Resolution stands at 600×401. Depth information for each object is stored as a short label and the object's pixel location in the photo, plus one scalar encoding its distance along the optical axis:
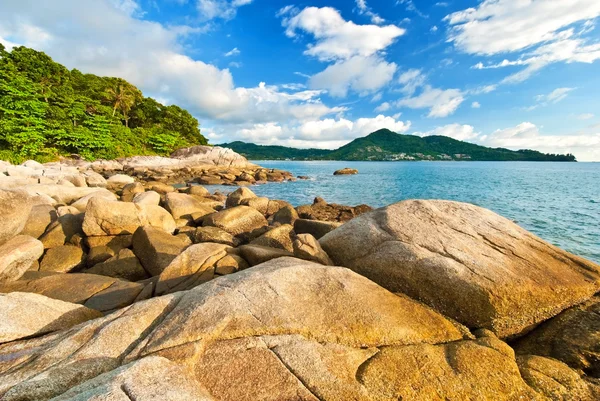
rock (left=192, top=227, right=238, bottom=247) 11.23
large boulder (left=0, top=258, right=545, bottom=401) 3.43
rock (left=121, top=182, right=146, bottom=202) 19.14
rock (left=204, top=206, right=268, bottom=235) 12.66
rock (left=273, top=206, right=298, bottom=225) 15.75
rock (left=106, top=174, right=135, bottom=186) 29.85
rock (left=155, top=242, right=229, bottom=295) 6.73
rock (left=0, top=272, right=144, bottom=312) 7.00
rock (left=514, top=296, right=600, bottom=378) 4.57
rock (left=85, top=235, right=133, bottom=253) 10.70
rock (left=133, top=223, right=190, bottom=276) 9.34
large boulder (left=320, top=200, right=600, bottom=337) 5.33
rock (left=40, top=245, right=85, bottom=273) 9.59
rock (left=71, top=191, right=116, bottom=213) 13.43
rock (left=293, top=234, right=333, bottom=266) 6.94
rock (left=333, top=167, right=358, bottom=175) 82.75
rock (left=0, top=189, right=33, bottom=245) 8.20
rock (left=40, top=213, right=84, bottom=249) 10.66
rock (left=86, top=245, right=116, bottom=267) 10.23
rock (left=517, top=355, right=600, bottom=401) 3.67
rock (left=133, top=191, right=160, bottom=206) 13.59
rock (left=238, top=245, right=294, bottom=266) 7.48
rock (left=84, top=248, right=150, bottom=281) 9.45
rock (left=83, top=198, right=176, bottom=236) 10.67
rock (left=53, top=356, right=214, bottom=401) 2.80
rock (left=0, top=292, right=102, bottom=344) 4.62
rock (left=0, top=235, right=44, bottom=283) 7.64
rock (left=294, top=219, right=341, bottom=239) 11.91
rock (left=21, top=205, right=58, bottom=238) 10.91
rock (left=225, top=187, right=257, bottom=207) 19.09
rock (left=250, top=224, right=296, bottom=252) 9.61
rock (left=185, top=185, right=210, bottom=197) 25.03
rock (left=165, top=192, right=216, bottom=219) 14.63
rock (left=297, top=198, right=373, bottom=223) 20.69
